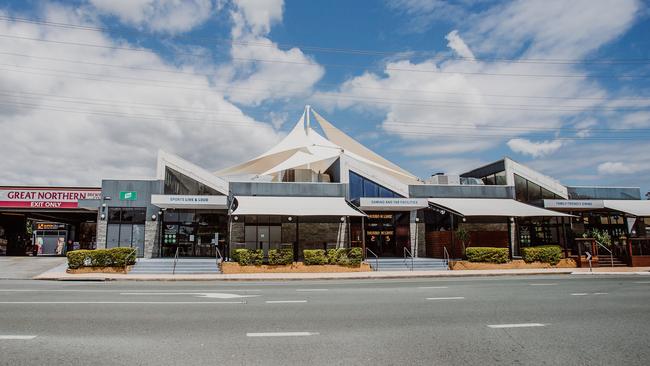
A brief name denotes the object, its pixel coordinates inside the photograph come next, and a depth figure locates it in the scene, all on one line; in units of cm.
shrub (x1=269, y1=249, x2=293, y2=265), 1994
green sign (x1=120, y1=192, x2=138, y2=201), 2408
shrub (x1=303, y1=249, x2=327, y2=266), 2036
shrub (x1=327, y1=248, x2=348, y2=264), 2042
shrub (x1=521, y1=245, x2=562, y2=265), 2225
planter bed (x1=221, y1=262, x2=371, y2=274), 1961
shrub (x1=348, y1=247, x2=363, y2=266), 2048
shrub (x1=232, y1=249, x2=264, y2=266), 1970
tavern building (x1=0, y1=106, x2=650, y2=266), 2325
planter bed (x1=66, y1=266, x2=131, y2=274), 1859
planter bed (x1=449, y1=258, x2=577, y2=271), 2139
